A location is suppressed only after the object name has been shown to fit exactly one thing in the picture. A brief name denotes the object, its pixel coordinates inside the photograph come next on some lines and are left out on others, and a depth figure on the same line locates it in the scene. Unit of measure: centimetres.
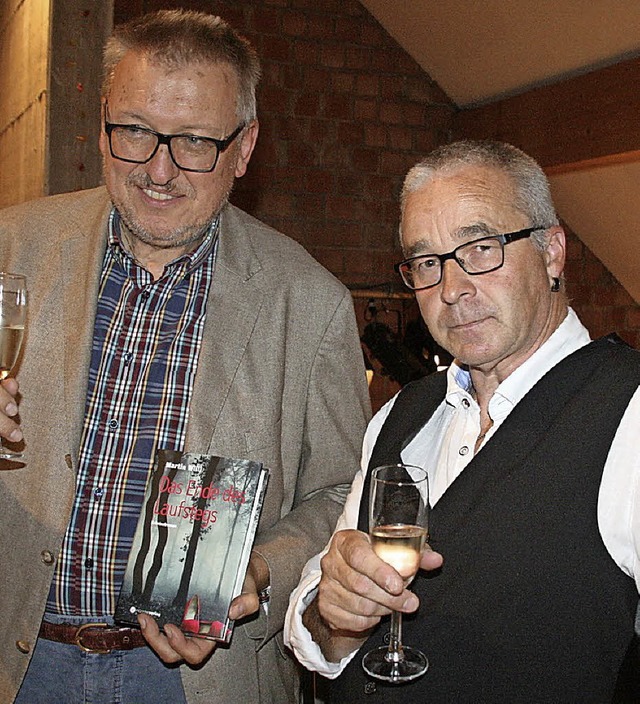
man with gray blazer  195
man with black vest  153
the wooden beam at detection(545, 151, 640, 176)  503
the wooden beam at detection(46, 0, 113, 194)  321
